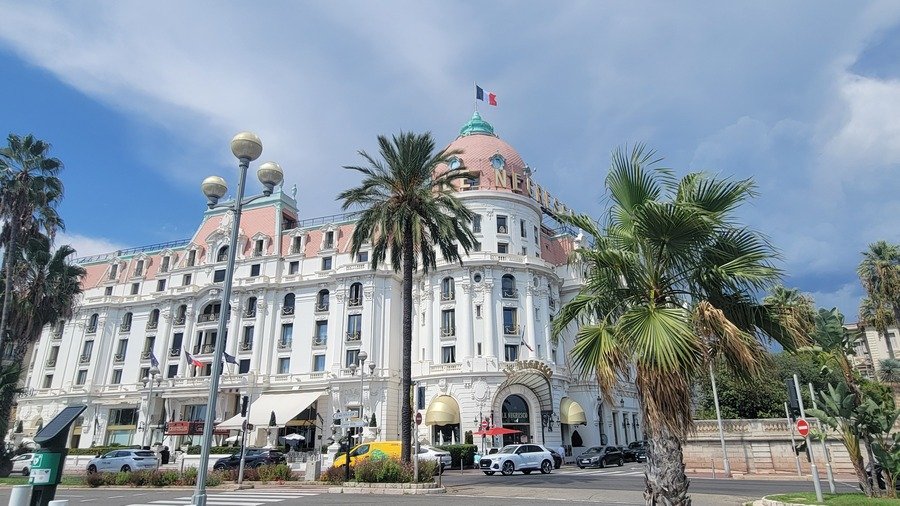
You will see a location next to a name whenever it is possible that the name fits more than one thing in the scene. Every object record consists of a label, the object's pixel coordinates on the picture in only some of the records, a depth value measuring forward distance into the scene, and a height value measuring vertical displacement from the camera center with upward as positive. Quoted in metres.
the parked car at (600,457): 37.67 -1.93
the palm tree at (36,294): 38.03 +9.71
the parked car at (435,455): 30.50 -1.38
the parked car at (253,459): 32.94 -1.67
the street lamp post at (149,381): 42.50 +4.39
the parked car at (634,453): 41.72 -1.87
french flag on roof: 53.59 +32.10
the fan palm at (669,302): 8.10 +2.17
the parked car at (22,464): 35.41 -2.01
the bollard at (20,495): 7.98 -0.90
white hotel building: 44.56 +8.74
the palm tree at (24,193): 35.03 +15.35
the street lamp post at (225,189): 9.30 +4.99
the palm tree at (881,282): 43.53 +11.41
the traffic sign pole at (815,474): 13.03 -1.14
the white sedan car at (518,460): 31.78 -1.78
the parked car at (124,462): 32.31 -1.71
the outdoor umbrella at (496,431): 39.22 -0.12
